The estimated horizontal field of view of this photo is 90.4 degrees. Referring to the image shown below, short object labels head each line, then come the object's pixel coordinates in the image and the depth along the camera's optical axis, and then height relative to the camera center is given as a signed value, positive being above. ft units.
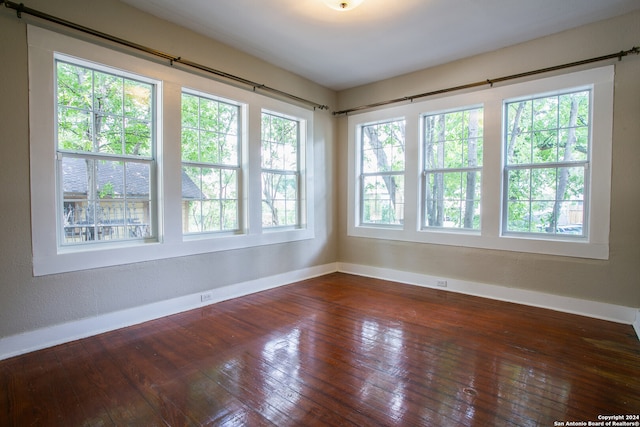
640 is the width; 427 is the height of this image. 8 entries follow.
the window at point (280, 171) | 14.44 +1.59
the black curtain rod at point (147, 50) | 7.93 +4.89
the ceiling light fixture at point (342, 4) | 8.97 +5.74
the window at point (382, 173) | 15.72 +1.64
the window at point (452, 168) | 13.41 +1.60
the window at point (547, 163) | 11.21 +1.55
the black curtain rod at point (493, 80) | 10.19 +4.91
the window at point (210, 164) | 11.59 +1.55
